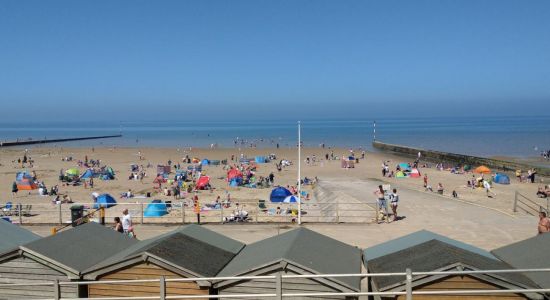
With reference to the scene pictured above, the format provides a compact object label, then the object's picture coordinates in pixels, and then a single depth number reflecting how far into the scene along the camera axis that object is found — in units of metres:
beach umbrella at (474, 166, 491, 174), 43.31
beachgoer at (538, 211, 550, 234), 12.72
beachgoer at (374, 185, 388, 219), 19.00
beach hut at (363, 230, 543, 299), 6.74
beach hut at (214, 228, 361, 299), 7.08
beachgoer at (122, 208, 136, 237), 15.25
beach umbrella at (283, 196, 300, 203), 25.62
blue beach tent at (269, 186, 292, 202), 27.04
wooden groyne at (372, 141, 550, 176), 49.03
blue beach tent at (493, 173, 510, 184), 36.56
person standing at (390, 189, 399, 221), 19.05
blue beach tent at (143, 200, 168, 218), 22.19
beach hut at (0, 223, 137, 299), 7.63
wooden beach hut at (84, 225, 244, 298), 7.34
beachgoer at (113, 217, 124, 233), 14.21
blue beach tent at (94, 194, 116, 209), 24.99
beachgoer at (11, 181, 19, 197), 32.23
